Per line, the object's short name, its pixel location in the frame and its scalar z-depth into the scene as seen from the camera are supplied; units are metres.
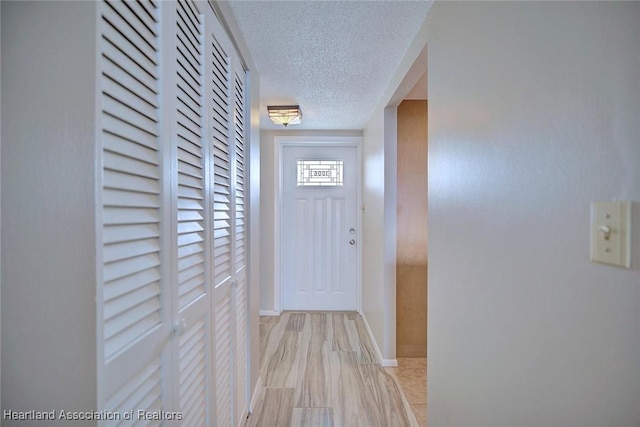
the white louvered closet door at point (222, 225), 1.42
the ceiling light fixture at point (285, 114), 3.06
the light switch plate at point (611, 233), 0.57
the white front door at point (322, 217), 4.15
